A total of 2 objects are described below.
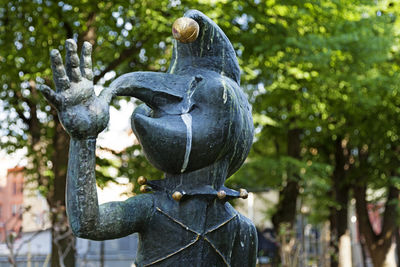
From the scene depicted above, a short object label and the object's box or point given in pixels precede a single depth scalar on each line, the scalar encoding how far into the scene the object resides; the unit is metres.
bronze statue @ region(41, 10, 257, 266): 3.08
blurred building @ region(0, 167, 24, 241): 39.31
